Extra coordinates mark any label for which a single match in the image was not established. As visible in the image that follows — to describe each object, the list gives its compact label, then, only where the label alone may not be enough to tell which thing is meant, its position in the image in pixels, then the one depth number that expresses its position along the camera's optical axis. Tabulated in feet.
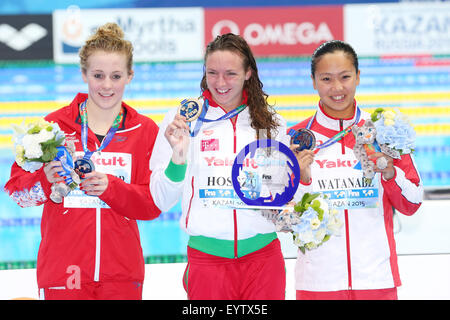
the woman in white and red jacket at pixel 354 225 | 18.75
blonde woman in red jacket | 18.40
